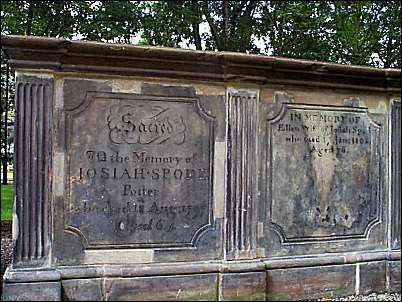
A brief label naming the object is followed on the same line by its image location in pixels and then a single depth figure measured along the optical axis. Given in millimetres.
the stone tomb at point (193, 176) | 4789
